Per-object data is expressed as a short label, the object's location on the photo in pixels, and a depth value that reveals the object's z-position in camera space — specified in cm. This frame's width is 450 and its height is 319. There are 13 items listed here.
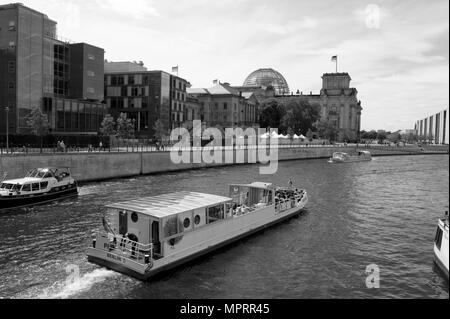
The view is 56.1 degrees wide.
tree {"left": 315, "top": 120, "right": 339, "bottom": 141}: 18088
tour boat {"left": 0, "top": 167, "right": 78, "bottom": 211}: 4105
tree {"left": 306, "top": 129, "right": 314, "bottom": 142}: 17075
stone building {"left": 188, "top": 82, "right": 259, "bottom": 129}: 16488
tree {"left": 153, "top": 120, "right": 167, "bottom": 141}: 10569
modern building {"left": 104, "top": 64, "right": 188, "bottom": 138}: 11944
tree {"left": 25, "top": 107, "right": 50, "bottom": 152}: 7331
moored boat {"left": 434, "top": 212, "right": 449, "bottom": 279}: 2337
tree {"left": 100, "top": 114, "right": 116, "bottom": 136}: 9219
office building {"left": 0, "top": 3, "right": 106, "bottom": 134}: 8119
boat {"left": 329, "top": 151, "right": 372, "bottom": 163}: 11656
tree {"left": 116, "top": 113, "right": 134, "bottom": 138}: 9642
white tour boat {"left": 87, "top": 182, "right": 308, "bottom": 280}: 2448
